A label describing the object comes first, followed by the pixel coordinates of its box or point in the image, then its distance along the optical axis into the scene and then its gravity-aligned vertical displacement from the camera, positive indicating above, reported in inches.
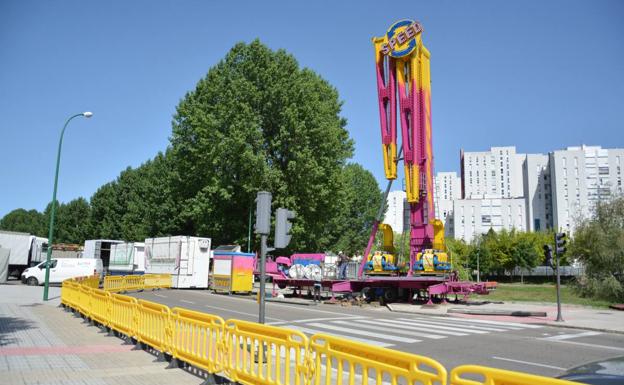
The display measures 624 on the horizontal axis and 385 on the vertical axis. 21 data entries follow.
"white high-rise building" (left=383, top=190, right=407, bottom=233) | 7721.5 +746.4
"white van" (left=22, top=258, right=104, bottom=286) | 1385.3 -61.5
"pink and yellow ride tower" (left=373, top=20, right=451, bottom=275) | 946.7 +249.6
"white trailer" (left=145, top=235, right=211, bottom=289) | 1229.1 -22.9
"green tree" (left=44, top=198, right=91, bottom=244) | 2650.1 +151.3
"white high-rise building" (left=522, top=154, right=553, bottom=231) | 5088.6 +680.9
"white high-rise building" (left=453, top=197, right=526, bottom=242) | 5236.2 +456.3
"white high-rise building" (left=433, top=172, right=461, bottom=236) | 5866.1 +910.8
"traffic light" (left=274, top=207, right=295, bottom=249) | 377.7 +19.9
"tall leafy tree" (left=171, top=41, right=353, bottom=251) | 1310.3 +289.3
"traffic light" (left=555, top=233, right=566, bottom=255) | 735.2 +23.2
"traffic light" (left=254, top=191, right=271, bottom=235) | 373.1 +30.6
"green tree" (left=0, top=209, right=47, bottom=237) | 3874.8 +229.7
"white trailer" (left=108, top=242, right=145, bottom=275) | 1453.0 -25.7
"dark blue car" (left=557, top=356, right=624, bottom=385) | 161.6 -39.9
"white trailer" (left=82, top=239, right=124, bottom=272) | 1658.5 +0.3
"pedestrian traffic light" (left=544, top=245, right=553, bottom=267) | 770.2 +4.7
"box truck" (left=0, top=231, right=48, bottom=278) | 1562.5 -4.3
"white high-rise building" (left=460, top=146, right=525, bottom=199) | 6427.2 +1132.0
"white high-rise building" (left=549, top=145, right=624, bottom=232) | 4675.2 +813.0
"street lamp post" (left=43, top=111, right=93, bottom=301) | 880.3 +98.9
